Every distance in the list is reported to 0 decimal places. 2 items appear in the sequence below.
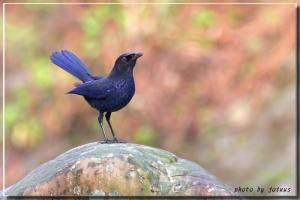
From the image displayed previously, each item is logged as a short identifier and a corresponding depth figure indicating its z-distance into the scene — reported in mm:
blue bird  10094
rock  8711
